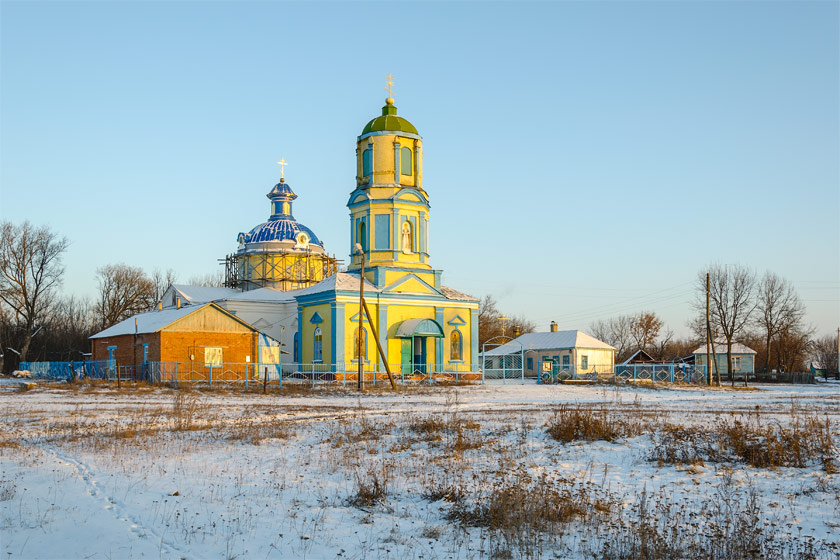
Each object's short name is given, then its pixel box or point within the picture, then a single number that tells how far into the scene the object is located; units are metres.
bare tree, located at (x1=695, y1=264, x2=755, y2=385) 59.78
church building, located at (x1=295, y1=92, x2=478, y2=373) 43.22
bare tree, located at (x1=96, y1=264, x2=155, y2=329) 71.88
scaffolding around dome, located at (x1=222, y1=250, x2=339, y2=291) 53.41
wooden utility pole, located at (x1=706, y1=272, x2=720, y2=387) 46.66
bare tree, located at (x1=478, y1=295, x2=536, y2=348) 87.88
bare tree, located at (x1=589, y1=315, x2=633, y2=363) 98.36
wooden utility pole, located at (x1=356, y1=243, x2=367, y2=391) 33.94
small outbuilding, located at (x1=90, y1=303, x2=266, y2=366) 39.03
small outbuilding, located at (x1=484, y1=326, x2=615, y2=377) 54.72
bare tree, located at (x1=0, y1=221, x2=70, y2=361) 55.00
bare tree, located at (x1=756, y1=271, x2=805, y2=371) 69.86
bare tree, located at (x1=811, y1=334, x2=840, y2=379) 111.44
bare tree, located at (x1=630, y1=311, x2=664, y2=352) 81.94
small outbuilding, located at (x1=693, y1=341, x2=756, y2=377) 69.44
